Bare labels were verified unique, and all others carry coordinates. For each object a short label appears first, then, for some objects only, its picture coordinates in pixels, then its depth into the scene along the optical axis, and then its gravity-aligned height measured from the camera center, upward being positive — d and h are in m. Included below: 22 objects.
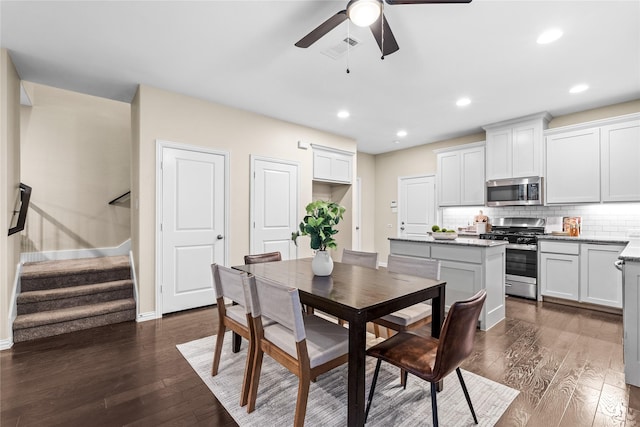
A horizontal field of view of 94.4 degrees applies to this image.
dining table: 1.50 -0.48
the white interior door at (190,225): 3.68 -0.13
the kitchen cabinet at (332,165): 5.31 +0.94
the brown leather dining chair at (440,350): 1.42 -0.77
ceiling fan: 1.78 +1.27
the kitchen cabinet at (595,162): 3.75 +0.74
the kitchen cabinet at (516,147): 4.42 +1.08
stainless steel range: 4.27 -0.58
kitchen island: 3.17 -0.60
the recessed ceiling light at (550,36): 2.44 +1.52
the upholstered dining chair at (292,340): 1.55 -0.75
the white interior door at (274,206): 4.47 +0.15
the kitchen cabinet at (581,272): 3.65 -0.74
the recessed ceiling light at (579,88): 3.51 +1.54
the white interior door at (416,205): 6.21 +0.23
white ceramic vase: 2.30 -0.38
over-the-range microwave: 4.44 +0.38
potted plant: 2.21 -0.11
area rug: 1.79 -1.23
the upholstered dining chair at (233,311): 1.91 -0.72
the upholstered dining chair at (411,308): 2.13 -0.72
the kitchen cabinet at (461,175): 5.15 +0.73
